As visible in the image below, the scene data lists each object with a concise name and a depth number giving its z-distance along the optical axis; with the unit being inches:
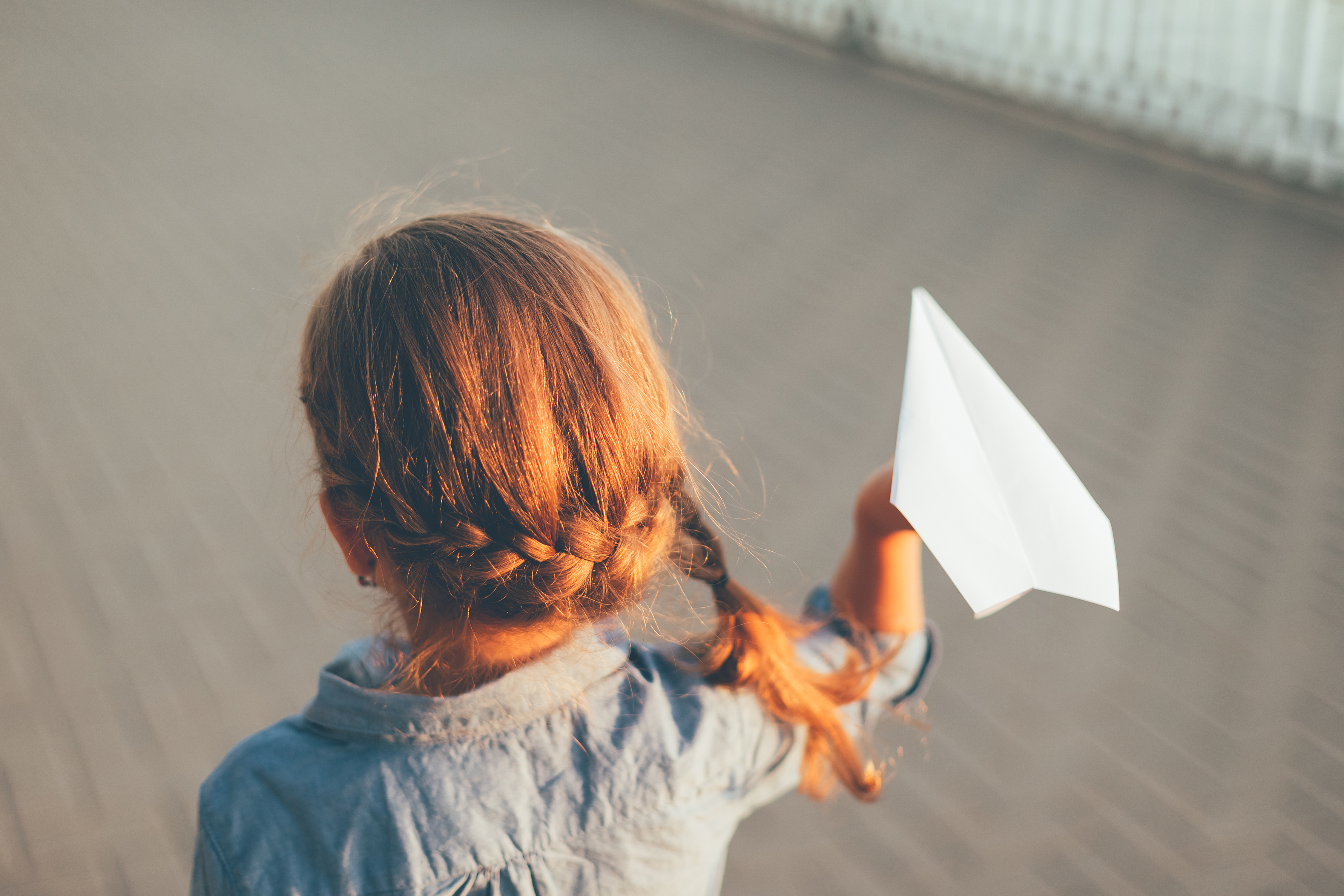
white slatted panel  212.5
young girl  37.0
